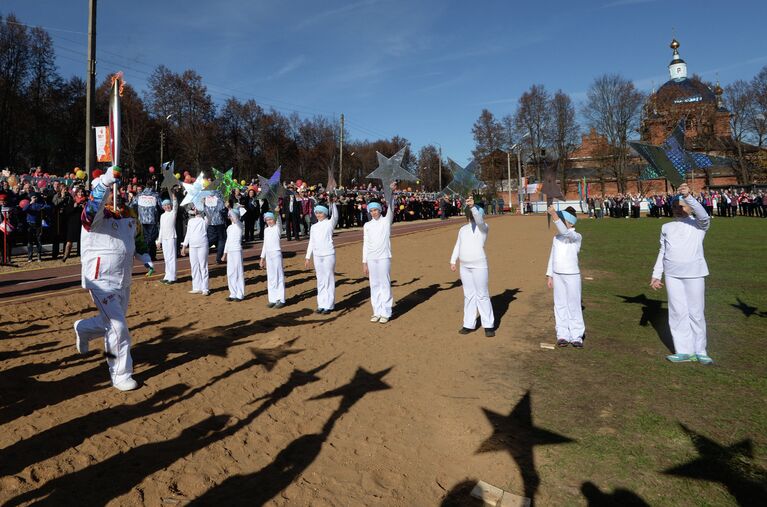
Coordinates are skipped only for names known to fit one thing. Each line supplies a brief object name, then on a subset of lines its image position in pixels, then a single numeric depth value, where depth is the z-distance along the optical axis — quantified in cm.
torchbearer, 533
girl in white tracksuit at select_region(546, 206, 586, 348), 693
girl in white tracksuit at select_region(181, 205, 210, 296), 1085
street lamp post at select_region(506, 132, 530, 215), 5847
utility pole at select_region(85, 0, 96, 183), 1540
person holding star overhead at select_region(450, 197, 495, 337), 762
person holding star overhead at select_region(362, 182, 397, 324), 871
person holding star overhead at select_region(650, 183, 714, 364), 596
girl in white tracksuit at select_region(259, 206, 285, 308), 988
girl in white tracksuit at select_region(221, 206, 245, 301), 1037
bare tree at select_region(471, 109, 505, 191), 6838
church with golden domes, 6016
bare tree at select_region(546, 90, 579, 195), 6612
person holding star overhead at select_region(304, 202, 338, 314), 930
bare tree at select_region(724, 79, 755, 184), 5884
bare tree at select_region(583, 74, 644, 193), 6091
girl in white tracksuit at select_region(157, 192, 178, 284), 1159
